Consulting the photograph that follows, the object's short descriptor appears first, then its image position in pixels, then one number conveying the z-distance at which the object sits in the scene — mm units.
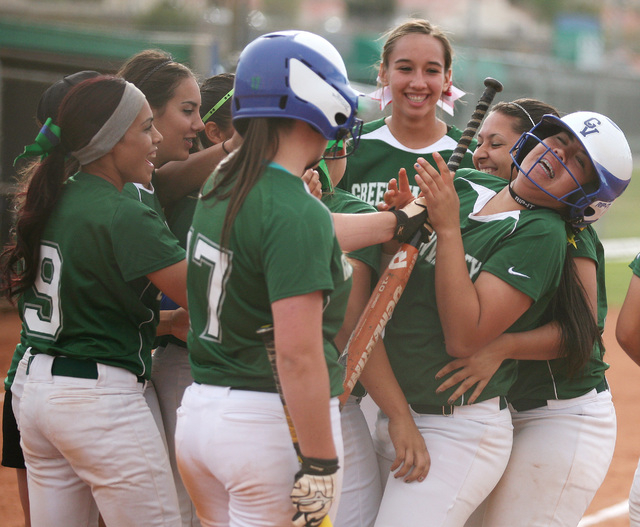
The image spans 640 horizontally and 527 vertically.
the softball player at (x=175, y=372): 6883
